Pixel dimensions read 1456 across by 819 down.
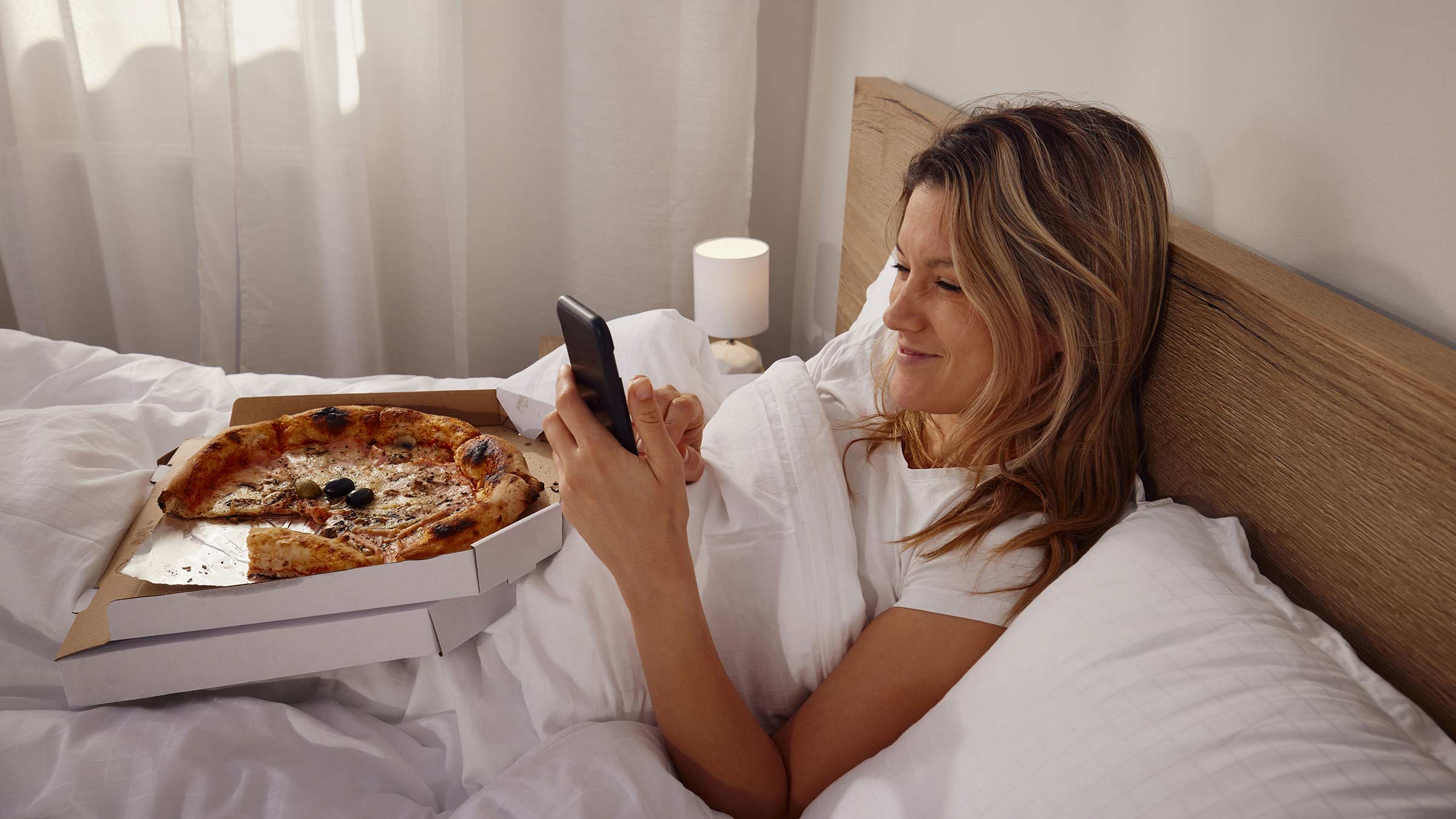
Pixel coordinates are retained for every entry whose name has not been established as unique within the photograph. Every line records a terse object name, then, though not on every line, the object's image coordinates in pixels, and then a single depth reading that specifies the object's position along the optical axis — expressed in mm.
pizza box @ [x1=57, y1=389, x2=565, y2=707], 843
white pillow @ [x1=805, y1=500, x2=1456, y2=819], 530
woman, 835
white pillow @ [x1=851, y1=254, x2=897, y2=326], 1332
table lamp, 2041
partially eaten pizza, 900
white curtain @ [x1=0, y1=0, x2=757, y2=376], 2055
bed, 575
